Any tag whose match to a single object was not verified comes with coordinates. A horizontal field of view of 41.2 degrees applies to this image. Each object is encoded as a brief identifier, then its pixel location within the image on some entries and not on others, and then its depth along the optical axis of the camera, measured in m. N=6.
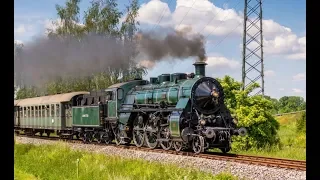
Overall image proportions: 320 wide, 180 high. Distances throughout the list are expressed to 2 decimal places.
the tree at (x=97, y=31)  38.12
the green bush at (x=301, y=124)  26.64
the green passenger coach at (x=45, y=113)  27.19
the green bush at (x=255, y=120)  20.58
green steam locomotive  16.95
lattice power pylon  27.69
